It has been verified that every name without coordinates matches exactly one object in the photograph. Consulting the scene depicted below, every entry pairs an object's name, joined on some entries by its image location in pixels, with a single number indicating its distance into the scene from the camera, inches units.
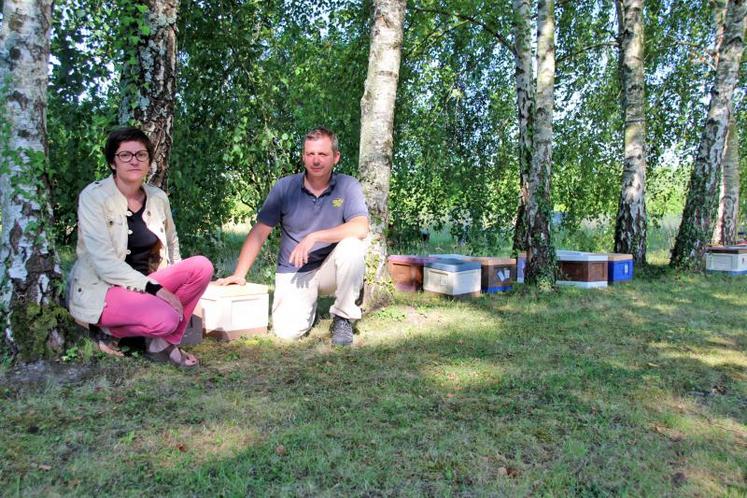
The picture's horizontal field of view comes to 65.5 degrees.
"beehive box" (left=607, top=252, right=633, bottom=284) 295.3
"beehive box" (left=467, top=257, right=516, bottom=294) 261.9
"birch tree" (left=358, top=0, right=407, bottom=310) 203.3
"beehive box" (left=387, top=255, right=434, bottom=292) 260.8
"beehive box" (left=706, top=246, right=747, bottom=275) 335.0
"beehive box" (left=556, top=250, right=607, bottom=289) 277.9
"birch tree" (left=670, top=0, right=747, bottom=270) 325.4
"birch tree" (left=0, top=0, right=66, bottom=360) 127.9
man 164.2
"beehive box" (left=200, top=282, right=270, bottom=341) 166.1
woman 130.3
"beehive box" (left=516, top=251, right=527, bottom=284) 295.7
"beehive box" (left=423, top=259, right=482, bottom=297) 243.3
